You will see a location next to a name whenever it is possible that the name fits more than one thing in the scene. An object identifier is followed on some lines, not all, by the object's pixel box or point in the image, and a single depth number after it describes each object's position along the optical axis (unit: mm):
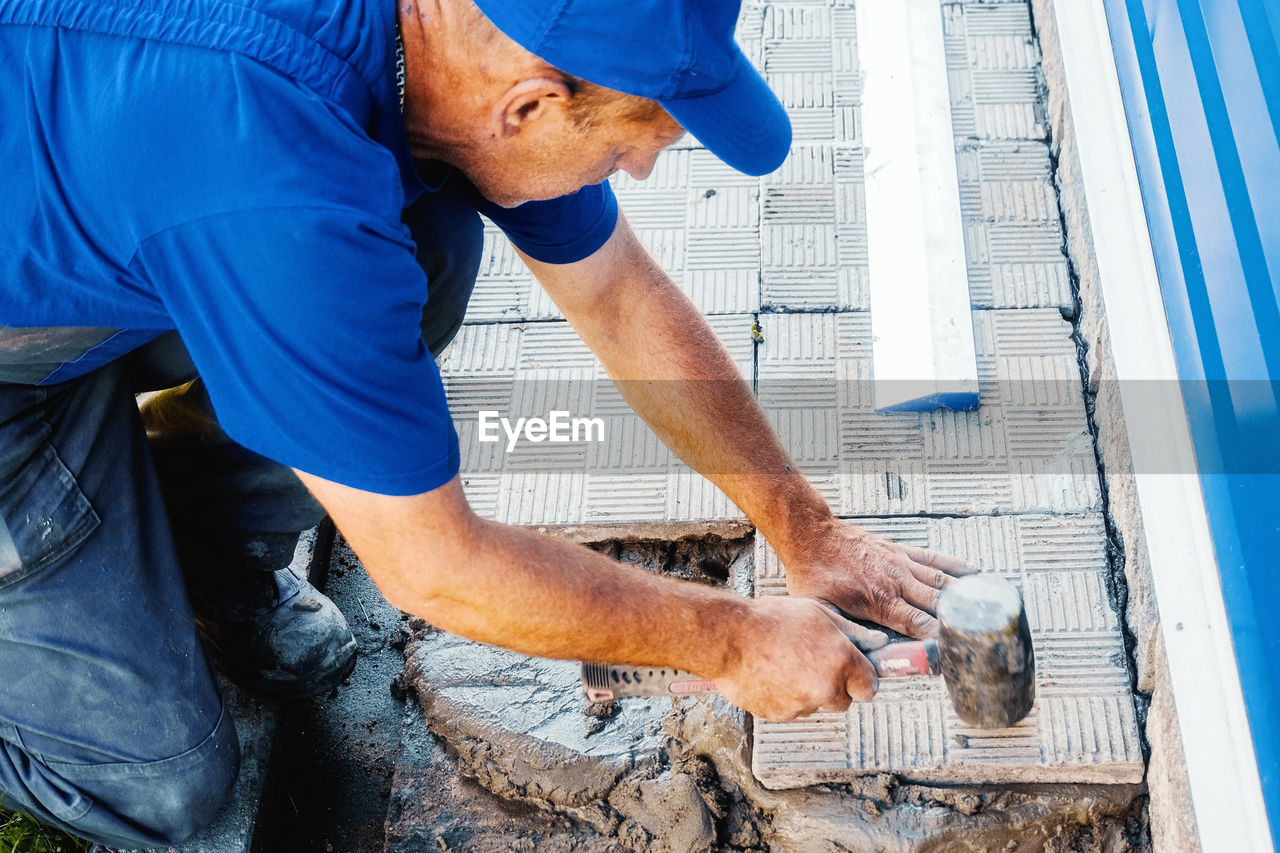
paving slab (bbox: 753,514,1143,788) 2625
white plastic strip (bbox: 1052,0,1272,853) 2275
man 1671
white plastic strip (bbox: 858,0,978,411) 3307
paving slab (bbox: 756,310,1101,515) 3129
